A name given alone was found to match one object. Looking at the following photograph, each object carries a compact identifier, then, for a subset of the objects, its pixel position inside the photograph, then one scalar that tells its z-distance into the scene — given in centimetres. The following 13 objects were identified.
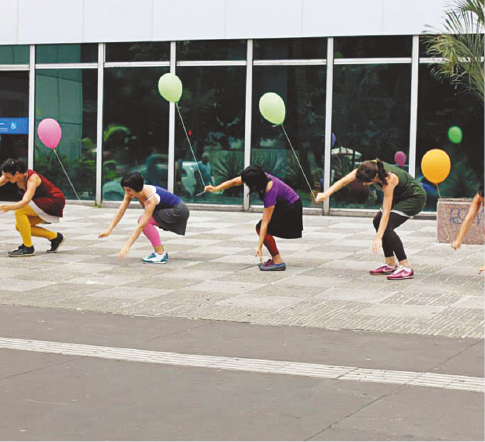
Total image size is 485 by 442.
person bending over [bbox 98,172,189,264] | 1230
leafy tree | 1634
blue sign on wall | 2347
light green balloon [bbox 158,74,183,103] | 1941
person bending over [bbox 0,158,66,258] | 1294
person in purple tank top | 1166
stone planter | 1497
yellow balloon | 1549
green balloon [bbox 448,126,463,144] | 1986
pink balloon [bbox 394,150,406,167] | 2020
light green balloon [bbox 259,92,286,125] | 1789
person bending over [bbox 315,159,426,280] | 1091
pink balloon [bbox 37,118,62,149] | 2098
